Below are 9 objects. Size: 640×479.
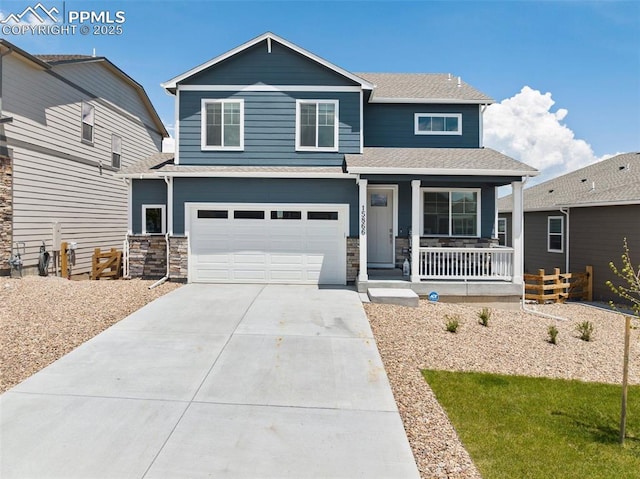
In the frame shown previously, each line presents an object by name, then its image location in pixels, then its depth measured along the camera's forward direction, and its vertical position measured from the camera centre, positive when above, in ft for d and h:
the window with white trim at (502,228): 61.41 +1.32
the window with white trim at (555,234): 46.26 +0.27
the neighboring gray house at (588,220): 38.45 +1.94
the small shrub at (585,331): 24.56 -6.51
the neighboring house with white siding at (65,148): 35.88 +10.26
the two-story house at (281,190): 35.55 +4.57
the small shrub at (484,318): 25.72 -5.83
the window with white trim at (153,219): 38.32 +1.52
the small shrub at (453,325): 23.65 -5.83
